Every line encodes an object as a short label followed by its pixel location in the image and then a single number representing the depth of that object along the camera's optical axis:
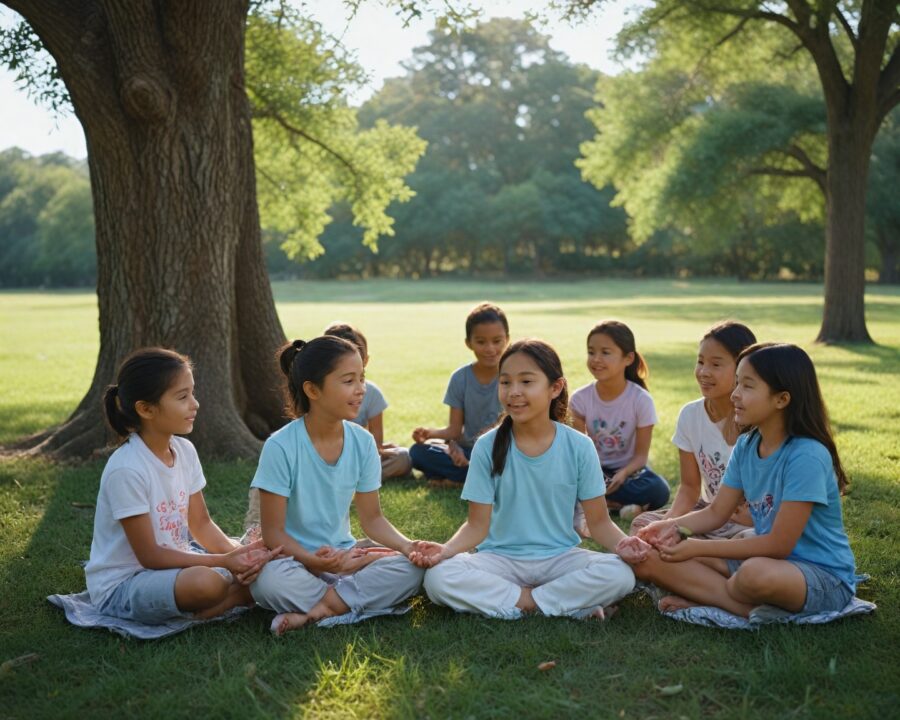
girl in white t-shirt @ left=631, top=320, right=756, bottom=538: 4.48
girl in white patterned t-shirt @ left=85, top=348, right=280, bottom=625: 3.61
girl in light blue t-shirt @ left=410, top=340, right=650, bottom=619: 3.73
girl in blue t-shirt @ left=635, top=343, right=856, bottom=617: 3.51
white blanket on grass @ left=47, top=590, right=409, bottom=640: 3.59
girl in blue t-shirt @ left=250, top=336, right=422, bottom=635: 3.74
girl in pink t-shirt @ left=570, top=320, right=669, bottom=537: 5.54
